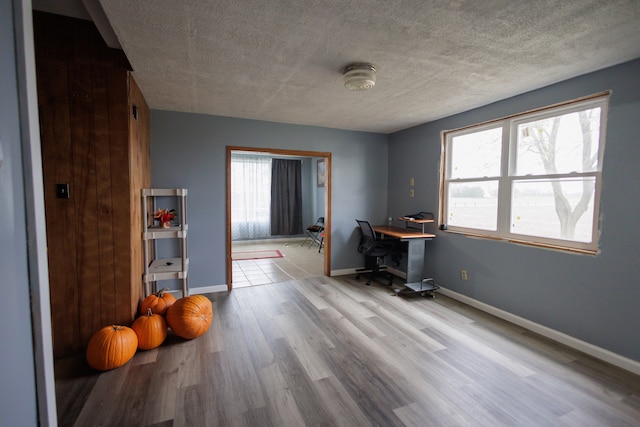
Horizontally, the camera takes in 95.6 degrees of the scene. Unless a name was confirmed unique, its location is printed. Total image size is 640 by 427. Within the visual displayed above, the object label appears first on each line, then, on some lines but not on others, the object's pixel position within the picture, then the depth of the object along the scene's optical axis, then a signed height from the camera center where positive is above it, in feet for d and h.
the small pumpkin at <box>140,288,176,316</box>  8.66 -3.26
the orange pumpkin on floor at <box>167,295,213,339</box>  8.38 -3.54
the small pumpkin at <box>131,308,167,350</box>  7.92 -3.71
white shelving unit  9.34 -1.82
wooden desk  12.65 -2.42
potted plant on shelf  10.16 -0.73
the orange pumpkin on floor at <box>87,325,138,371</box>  6.99 -3.73
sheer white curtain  24.40 -0.03
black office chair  13.61 -2.42
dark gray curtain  25.50 -0.01
